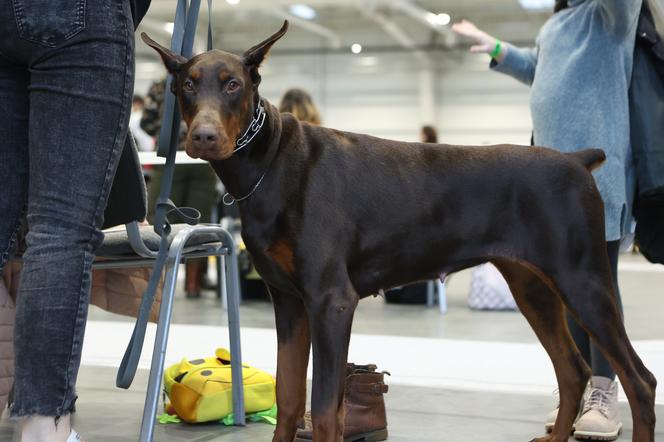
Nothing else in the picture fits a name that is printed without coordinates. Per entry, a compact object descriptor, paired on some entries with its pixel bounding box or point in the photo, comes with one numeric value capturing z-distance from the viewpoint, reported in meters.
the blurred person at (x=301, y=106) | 6.48
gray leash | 2.24
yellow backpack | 2.78
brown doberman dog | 2.03
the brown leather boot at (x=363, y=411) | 2.55
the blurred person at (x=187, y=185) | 6.72
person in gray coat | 2.74
